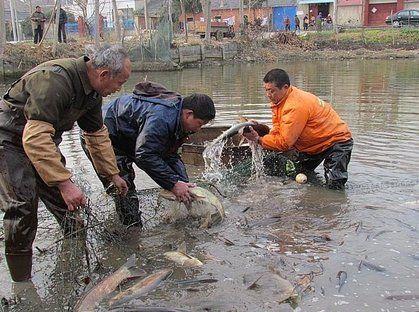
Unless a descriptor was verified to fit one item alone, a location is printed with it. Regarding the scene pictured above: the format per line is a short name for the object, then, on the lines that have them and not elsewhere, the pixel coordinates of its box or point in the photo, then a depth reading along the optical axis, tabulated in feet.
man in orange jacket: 24.34
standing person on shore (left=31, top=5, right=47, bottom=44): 89.54
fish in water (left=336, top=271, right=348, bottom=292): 15.85
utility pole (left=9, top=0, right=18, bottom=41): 107.44
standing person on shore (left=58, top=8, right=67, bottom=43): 97.12
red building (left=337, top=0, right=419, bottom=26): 186.60
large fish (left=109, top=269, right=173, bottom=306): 14.92
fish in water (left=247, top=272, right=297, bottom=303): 15.14
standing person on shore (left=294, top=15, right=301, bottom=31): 178.70
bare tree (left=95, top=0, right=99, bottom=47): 86.69
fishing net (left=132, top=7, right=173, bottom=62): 96.22
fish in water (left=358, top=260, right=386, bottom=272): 16.84
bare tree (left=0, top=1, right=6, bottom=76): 77.82
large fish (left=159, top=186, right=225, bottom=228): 20.29
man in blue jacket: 17.49
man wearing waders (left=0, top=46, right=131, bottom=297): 13.52
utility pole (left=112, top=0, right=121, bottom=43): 98.70
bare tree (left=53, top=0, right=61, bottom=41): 82.69
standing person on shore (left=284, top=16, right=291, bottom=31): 164.58
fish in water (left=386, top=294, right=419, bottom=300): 14.94
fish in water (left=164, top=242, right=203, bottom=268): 17.49
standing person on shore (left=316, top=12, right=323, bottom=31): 159.49
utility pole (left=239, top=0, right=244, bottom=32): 131.44
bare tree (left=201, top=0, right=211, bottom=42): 118.83
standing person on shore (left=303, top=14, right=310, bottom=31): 185.57
